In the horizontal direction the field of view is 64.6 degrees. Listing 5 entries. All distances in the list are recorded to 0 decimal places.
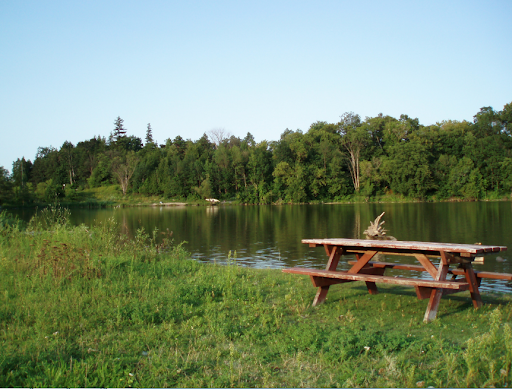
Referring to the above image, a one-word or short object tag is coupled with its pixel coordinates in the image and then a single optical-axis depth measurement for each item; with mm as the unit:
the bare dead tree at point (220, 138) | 93500
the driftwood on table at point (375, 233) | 11094
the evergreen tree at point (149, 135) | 110688
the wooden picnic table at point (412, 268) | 5297
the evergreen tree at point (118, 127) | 111081
